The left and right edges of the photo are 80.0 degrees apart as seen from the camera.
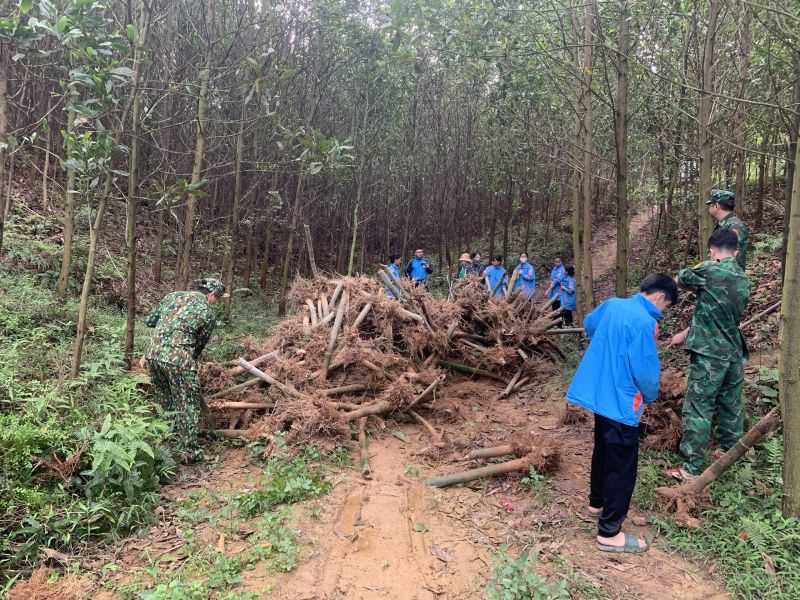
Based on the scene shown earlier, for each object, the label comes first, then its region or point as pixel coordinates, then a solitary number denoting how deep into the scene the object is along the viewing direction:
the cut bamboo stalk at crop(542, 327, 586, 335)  7.89
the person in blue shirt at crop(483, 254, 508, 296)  9.60
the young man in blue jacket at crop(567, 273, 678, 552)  3.36
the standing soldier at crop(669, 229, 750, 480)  4.10
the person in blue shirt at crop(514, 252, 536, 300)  9.62
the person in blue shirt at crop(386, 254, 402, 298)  10.40
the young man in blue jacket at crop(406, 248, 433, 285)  10.67
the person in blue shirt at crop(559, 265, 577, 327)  10.46
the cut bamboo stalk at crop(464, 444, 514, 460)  4.69
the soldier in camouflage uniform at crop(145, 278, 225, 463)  4.75
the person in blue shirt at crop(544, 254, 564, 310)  10.62
